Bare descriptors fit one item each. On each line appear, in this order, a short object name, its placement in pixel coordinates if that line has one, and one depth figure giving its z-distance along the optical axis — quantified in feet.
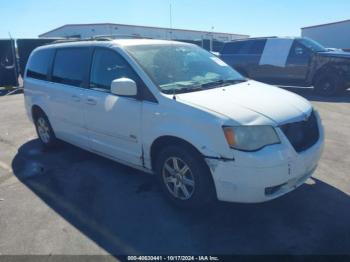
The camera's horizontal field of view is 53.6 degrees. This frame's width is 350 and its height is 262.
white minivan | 10.53
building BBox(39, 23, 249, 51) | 103.94
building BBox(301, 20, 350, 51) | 110.01
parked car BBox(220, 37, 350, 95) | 36.17
